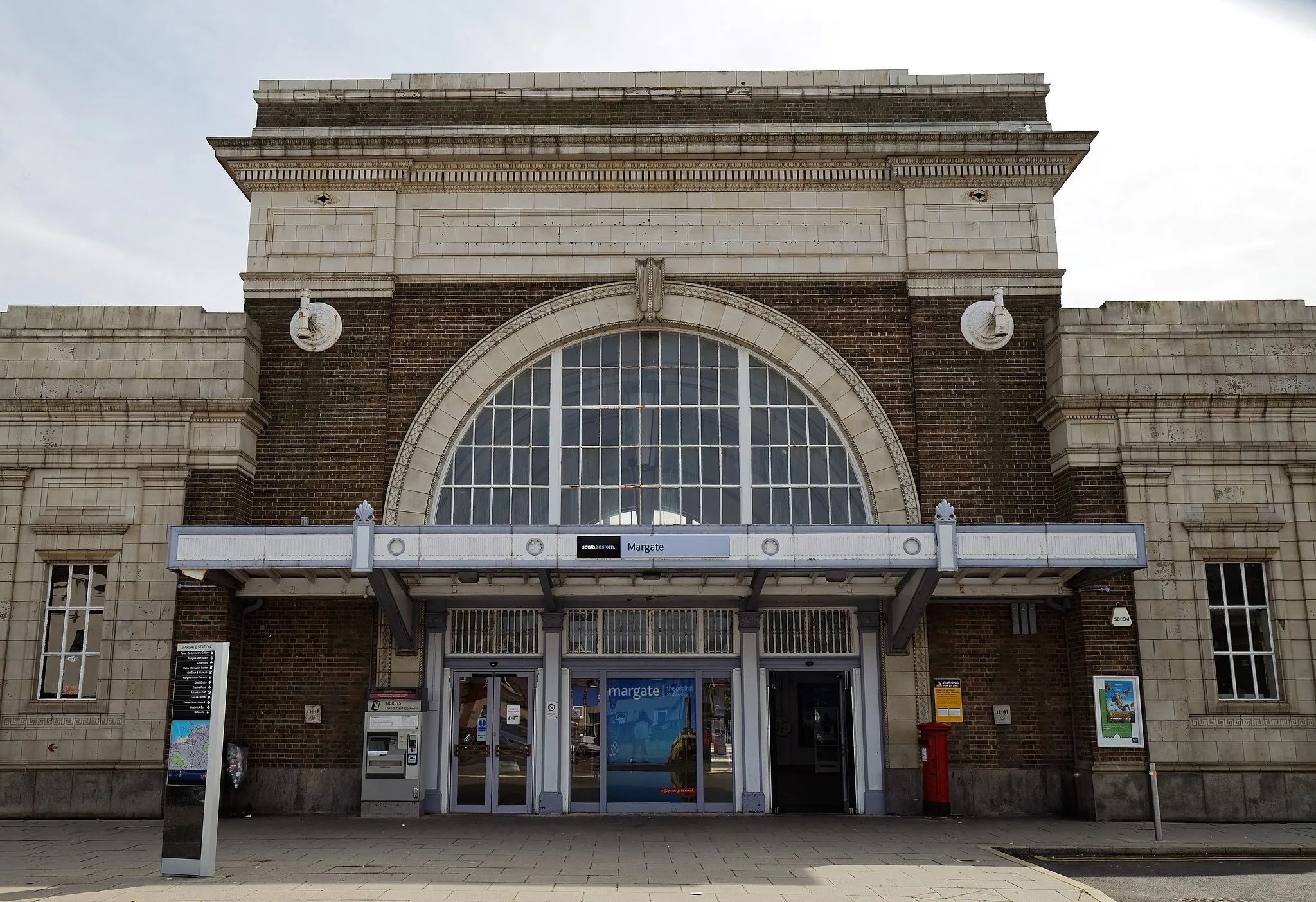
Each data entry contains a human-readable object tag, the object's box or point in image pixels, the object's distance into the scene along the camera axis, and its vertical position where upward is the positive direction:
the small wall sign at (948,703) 16.48 -0.19
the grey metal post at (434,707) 16.47 -0.22
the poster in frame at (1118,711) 15.70 -0.30
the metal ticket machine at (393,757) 15.81 -0.90
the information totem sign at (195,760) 11.43 -0.69
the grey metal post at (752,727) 16.50 -0.53
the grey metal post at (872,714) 16.48 -0.35
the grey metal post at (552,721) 16.42 -0.44
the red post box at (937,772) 15.95 -1.13
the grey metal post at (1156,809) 13.72 -1.42
